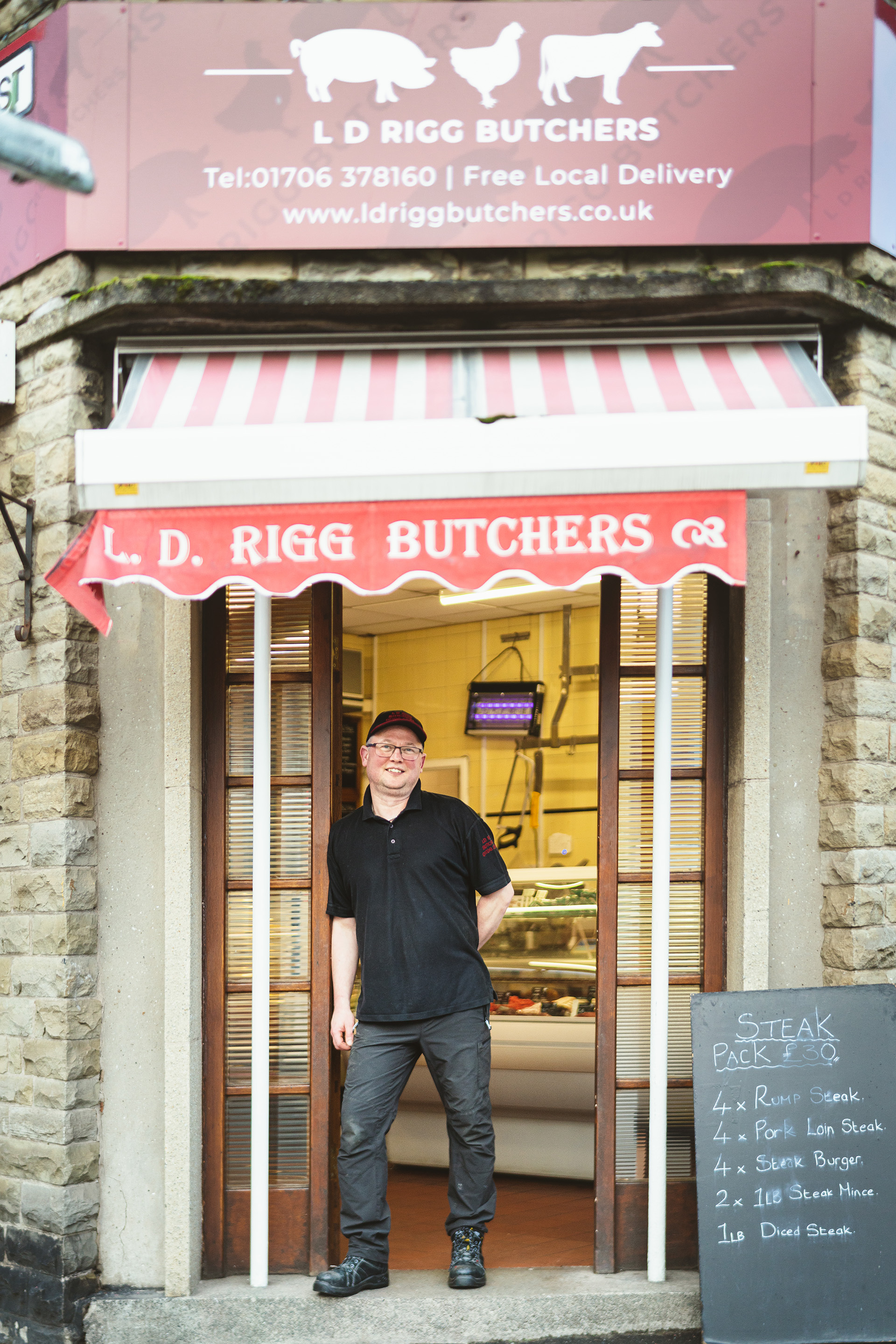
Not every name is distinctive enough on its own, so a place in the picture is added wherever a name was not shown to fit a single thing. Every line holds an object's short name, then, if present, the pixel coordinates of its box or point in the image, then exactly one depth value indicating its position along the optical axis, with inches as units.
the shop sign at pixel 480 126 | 194.9
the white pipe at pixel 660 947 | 187.9
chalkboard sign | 168.4
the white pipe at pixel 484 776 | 433.4
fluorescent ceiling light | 377.1
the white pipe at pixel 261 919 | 192.1
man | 185.2
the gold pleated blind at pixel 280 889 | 198.7
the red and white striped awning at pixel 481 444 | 164.4
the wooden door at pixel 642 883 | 194.2
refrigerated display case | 249.3
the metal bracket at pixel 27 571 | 203.6
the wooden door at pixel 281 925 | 197.2
